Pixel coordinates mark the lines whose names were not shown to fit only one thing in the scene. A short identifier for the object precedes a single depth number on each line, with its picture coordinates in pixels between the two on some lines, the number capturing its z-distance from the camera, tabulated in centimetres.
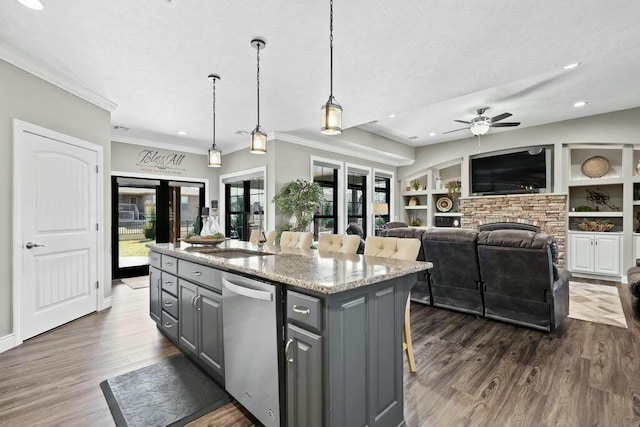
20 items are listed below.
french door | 590
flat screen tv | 642
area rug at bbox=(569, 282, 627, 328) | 352
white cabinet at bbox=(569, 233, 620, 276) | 555
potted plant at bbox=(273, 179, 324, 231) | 552
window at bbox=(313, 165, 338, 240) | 676
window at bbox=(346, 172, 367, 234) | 748
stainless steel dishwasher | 160
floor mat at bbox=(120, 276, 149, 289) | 530
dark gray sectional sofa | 297
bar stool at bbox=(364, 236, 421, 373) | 226
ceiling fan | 519
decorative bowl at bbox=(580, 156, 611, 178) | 595
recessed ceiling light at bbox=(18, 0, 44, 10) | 220
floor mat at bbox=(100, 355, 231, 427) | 189
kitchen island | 138
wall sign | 604
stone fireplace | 602
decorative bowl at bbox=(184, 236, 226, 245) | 307
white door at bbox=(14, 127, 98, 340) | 307
